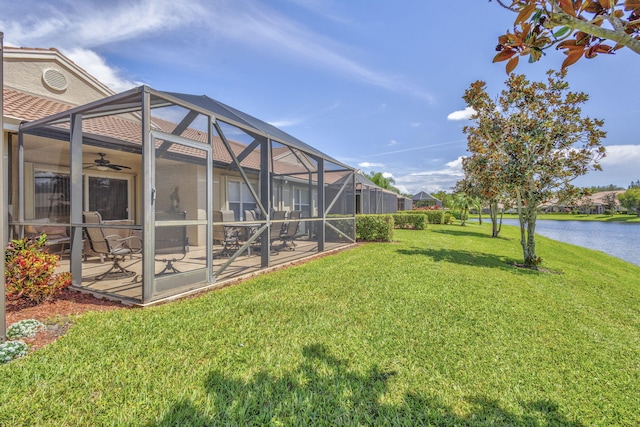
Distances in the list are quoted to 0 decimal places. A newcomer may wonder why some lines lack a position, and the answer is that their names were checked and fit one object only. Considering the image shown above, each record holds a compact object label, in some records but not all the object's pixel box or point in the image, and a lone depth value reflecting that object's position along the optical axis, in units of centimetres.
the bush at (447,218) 2530
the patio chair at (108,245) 514
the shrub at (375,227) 1173
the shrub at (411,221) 1868
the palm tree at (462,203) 2531
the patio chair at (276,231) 746
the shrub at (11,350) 270
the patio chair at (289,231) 841
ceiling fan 762
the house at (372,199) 1886
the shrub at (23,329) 314
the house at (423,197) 3953
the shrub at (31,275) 399
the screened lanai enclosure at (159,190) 436
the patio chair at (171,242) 425
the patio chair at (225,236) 668
